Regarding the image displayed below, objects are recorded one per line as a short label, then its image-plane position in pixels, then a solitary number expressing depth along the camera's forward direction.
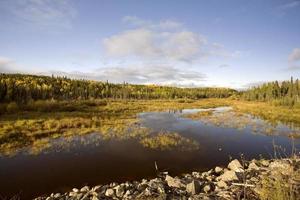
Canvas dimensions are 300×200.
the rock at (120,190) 8.98
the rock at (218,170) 12.02
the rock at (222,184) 8.51
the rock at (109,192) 9.12
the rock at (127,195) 8.59
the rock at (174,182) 9.37
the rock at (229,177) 9.26
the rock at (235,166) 10.57
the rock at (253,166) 10.87
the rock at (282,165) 7.41
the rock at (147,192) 8.02
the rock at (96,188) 9.91
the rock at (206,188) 8.50
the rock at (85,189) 10.14
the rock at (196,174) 11.52
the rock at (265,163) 11.73
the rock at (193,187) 8.38
